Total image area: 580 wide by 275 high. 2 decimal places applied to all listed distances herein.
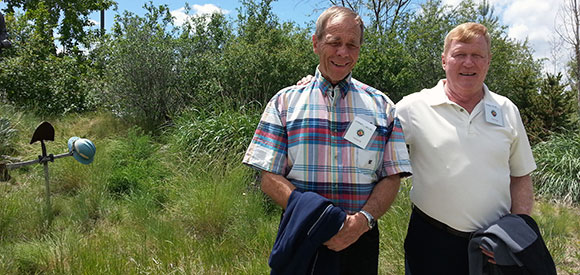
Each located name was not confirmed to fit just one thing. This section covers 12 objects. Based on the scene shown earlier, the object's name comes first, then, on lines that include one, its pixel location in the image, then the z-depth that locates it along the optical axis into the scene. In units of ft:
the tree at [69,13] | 56.49
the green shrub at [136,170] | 17.67
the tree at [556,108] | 31.73
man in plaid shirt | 6.10
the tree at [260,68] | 26.63
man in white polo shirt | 6.72
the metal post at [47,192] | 14.37
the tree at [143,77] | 28.02
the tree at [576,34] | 31.40
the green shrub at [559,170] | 20.53
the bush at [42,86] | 32.94
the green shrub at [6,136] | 23.92
